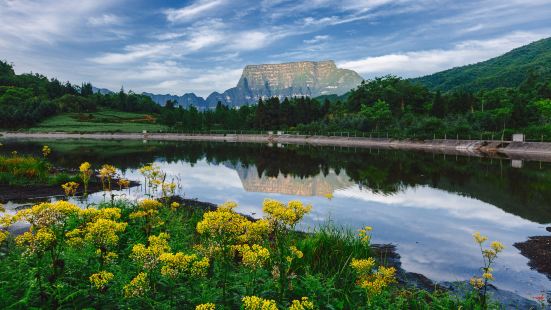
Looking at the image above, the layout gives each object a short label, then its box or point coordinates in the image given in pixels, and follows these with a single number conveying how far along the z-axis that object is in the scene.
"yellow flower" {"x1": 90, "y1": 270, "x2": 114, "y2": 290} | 5.25
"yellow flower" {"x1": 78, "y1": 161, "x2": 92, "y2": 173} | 13.17
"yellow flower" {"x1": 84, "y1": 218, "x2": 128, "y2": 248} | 5.49
